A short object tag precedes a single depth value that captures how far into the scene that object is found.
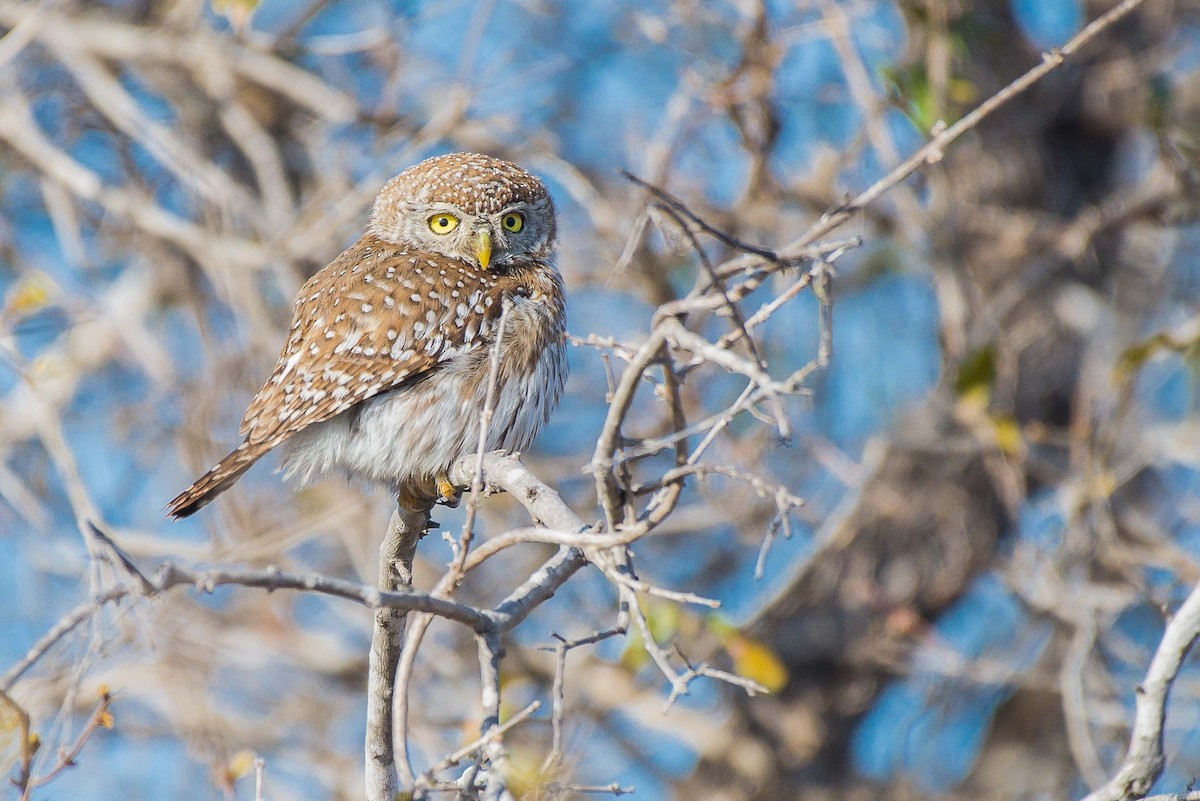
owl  8.84
